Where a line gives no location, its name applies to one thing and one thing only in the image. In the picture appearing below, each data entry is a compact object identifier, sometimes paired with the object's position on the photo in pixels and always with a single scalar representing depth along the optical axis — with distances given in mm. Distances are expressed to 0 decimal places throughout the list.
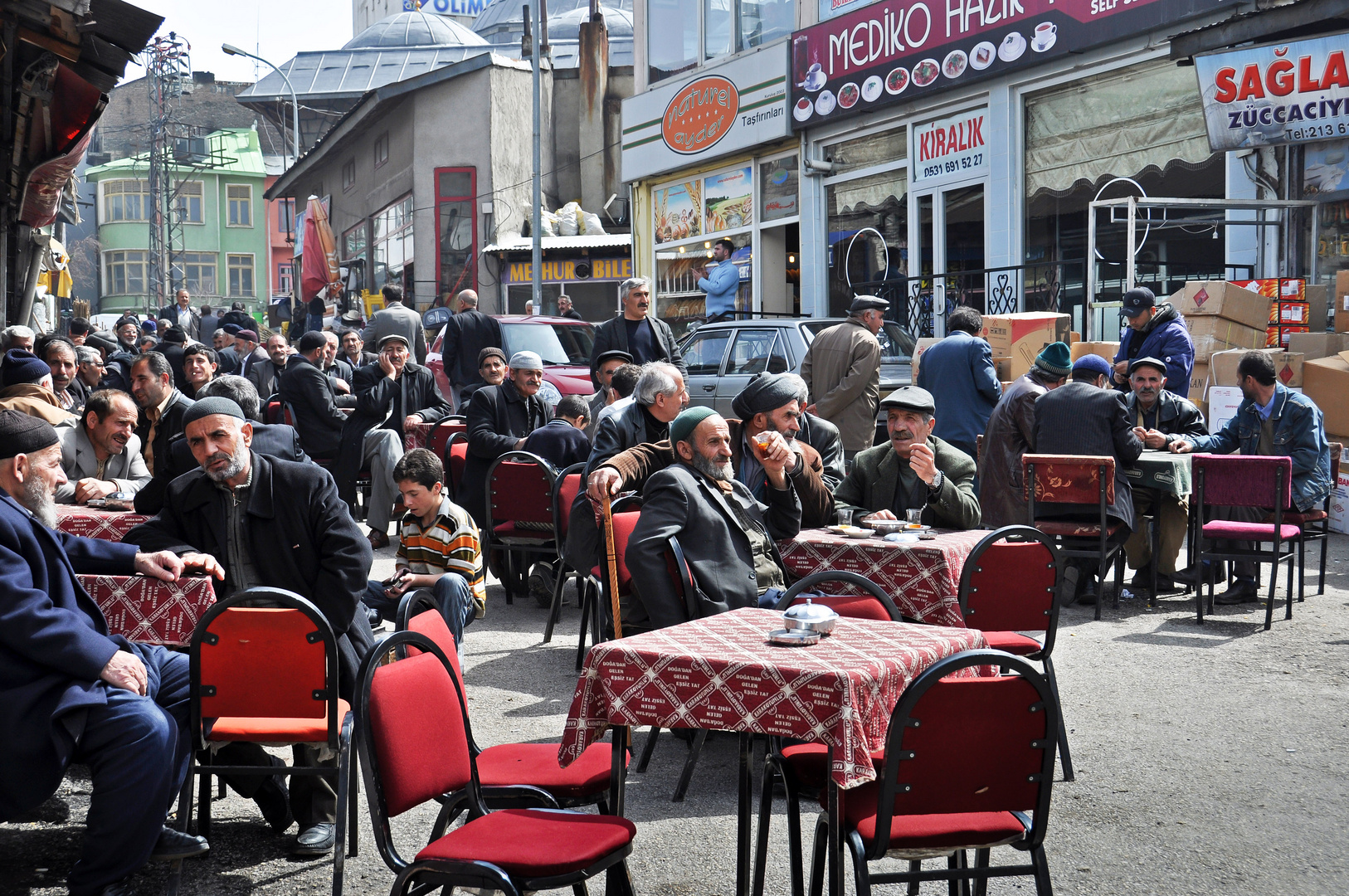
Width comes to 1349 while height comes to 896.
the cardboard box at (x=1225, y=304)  11672
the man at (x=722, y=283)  21016
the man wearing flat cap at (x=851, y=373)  10039
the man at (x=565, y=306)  21278
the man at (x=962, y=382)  9797
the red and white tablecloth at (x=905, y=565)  5527
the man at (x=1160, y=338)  10117
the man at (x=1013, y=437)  8875
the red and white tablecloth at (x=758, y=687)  3332
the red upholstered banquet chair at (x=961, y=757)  3029
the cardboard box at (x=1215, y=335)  11773
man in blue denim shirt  8578
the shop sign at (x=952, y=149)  16344
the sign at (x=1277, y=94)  11555
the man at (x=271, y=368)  13148
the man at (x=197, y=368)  10383
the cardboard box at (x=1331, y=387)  11117
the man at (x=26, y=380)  8070
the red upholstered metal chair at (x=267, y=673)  3883
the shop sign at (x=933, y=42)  14320
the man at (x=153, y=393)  7746
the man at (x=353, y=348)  13828
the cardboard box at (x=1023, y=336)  12492
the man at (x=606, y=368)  9531
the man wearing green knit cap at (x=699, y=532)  4996
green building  69250
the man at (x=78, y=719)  3570
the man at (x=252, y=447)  5691
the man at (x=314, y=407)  10750
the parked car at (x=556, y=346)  14789
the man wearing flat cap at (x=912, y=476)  6301
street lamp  36391
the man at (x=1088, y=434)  8289
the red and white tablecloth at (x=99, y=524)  5754
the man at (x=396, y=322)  15367
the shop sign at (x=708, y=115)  19875
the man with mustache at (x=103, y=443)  6871
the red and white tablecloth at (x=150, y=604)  4359
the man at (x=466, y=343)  13469
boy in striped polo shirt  5750
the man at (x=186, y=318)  25547
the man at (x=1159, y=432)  8805
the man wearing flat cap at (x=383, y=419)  10602
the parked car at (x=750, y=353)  13391
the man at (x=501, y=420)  8984
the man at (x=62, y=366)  9984
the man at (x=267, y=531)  4609
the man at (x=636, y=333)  9945
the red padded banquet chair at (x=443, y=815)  3064
